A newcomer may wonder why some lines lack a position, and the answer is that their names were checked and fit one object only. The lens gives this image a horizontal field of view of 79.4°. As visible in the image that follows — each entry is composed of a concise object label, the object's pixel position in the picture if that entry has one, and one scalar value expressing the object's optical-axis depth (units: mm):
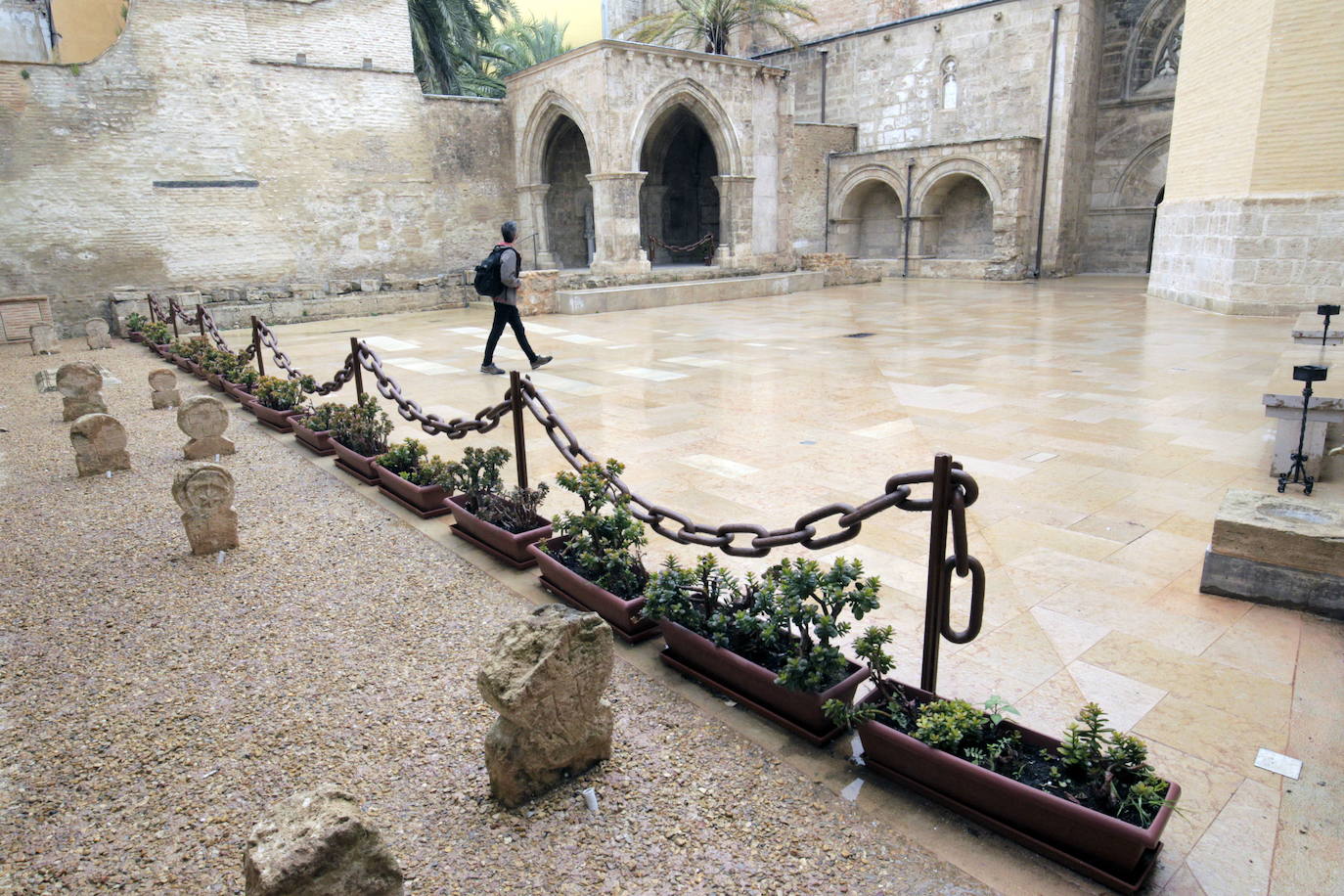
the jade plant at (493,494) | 4387
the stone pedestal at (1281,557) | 3402
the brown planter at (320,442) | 6531
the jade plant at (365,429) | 6020
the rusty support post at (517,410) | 4613
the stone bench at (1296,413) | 4684
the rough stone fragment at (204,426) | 6266
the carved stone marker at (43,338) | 12977
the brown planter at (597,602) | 3422
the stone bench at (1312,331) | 6938
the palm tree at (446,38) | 23938
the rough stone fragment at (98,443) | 5902
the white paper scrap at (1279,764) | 2476
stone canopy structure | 15156
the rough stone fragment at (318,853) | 1777
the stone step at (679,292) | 15641
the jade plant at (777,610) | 2646
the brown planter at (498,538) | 4207
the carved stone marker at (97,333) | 13398
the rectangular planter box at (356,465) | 5727
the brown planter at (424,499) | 5020
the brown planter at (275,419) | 7371
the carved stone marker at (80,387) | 7641
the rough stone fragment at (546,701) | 2432
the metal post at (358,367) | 6609
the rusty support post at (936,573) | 2438
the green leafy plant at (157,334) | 12539
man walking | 8859
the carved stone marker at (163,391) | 8438
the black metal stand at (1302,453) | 4418
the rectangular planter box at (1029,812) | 2049
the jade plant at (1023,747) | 2129
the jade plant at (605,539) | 3547
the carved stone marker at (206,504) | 4332
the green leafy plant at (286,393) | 7398
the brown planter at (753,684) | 2703
